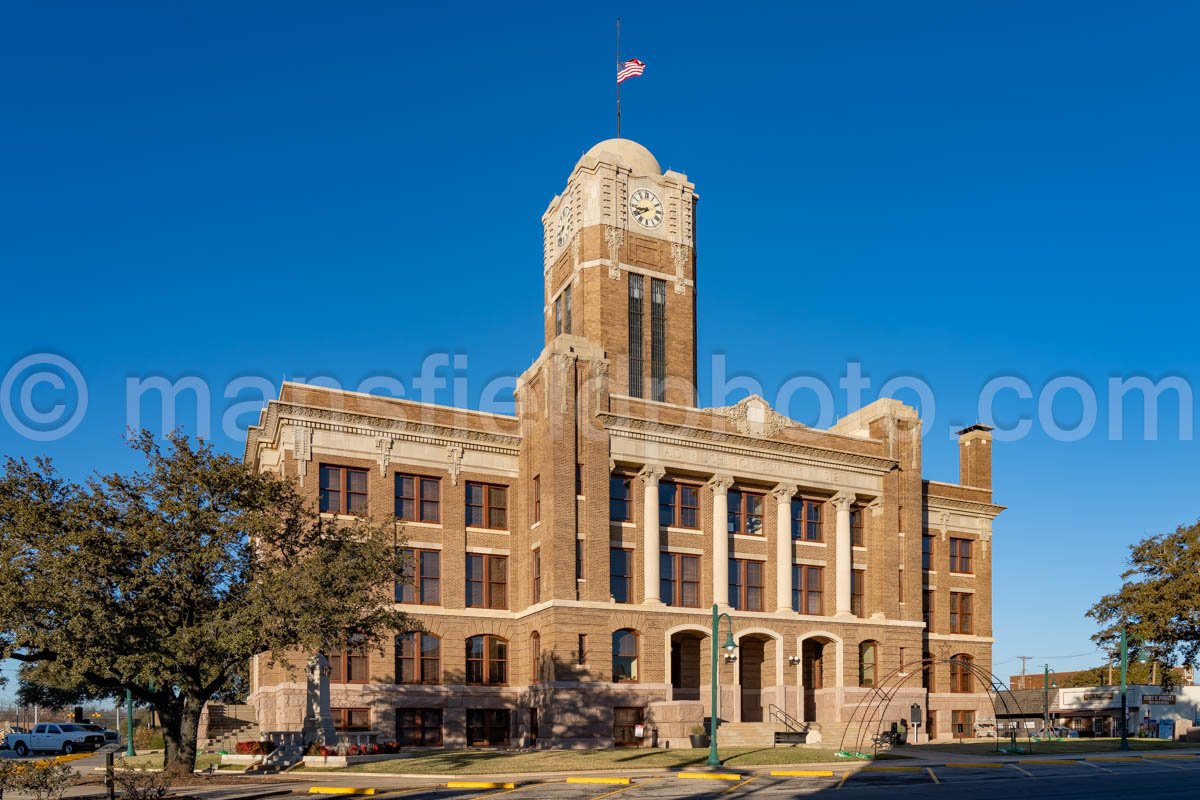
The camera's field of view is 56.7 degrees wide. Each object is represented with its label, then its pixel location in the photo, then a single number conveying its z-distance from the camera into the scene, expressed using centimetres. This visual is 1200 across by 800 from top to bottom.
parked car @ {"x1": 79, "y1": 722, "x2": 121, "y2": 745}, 5872
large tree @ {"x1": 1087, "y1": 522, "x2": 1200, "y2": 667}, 6738
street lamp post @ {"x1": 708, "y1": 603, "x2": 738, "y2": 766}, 3656
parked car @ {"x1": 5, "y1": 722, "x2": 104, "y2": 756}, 5606
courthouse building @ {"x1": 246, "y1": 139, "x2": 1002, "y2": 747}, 4819
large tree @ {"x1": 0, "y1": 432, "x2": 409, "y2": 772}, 3053
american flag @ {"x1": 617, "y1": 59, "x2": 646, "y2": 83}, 6579
